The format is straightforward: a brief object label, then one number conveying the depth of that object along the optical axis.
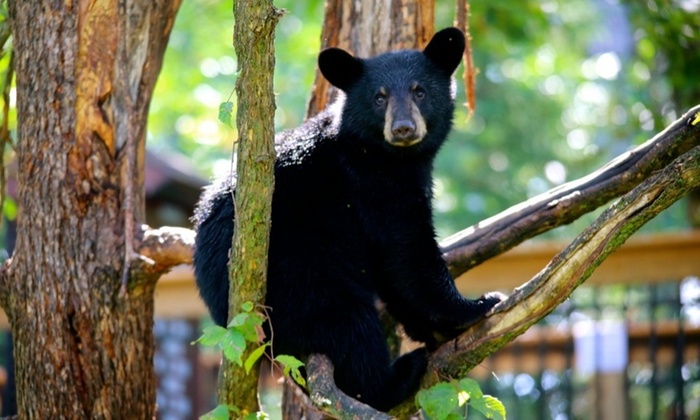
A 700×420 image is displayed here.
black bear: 8.36
